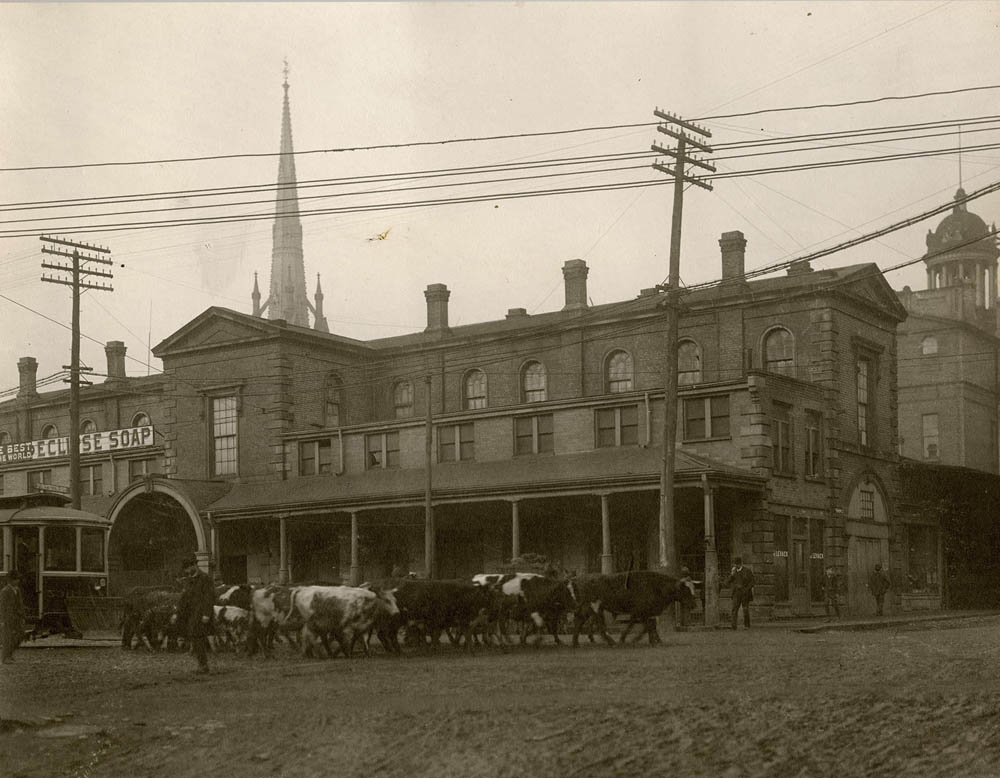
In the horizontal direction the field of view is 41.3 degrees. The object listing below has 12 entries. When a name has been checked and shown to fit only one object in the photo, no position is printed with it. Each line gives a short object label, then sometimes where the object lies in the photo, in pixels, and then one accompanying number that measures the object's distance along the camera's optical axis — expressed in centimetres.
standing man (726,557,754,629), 2944
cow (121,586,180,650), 2422
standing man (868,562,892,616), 3725
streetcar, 2744
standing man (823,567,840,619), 3831
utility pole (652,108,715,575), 2894
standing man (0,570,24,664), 2159
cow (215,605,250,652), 2316
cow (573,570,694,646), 2305
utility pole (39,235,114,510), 3831
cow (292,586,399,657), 2131
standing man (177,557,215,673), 1905
